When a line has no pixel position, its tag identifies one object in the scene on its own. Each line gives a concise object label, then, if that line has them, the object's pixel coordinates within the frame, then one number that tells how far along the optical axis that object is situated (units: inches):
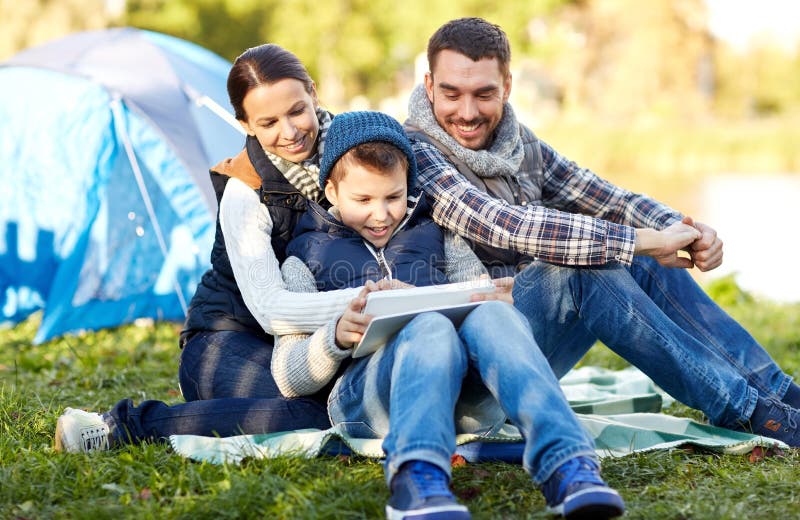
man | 125.5
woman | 121.0
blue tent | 233.8
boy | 95.3
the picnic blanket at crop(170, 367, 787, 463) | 118.0
